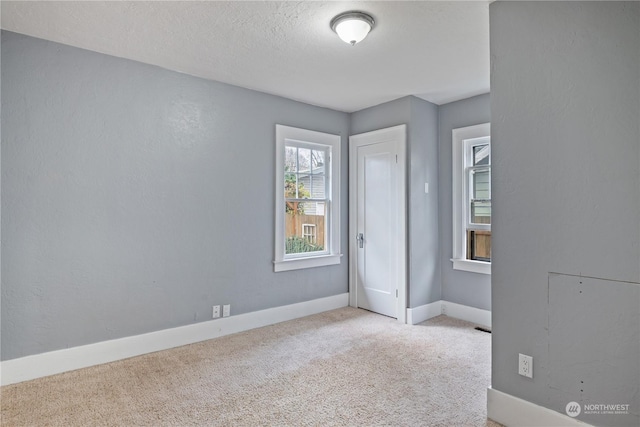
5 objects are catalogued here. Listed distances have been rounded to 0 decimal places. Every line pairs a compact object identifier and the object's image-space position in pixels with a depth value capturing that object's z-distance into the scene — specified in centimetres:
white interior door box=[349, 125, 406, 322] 411
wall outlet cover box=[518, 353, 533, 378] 203
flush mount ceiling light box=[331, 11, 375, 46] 231
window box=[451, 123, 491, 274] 407
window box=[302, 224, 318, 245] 439
